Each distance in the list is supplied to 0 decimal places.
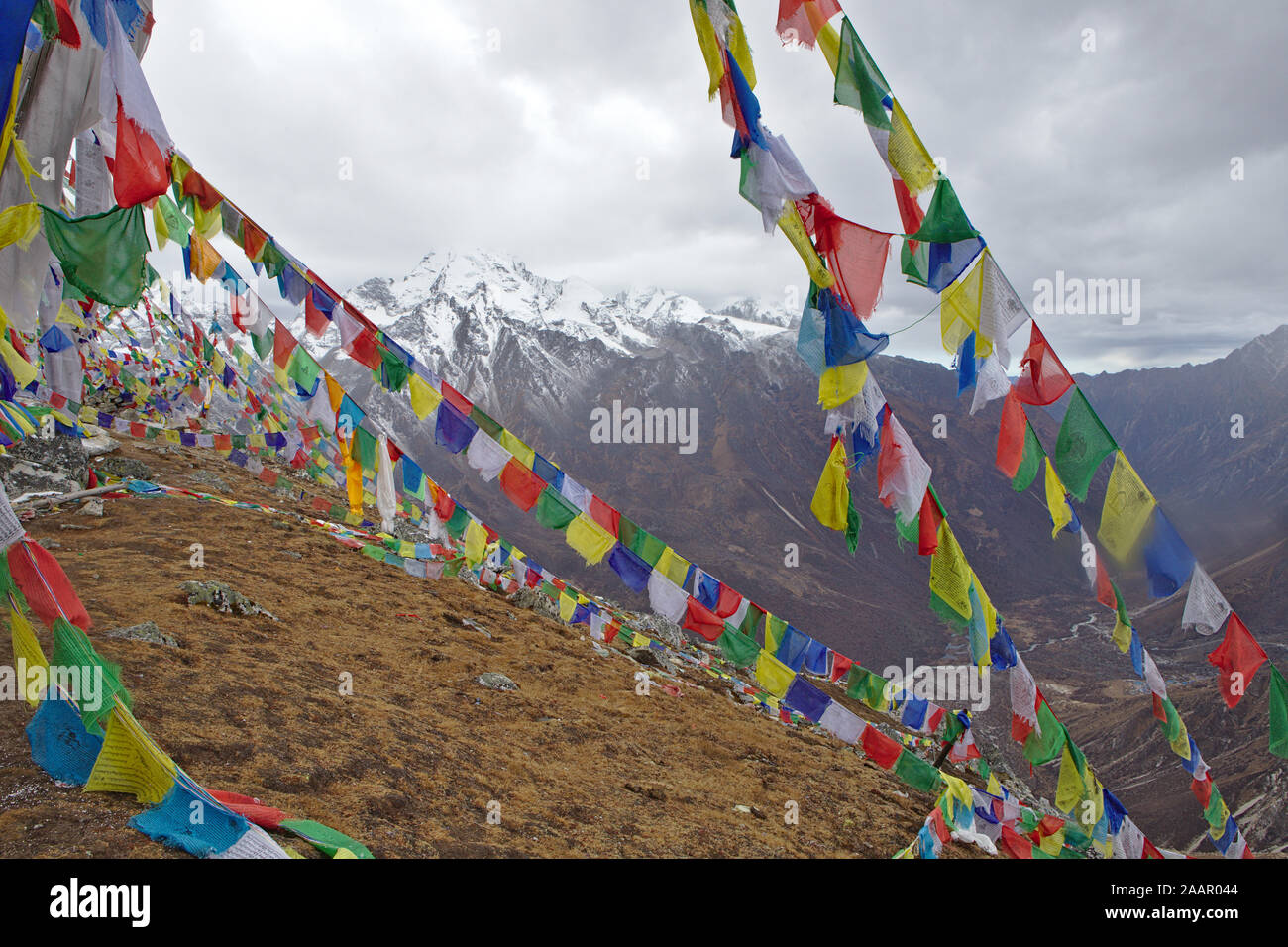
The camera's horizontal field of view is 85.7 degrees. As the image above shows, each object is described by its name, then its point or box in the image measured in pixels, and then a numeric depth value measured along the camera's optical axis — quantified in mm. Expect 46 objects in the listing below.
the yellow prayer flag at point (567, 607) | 9547
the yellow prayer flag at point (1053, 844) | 7792
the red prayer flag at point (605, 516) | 8320
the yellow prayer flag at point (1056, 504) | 5865
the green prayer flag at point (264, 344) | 9938
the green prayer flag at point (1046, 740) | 6871
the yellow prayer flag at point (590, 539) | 7020
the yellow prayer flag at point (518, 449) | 8570
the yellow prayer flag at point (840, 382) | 5035
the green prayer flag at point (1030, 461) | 5781
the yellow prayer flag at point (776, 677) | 7355
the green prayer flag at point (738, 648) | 7652
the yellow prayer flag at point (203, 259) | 9016
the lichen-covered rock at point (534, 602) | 12942
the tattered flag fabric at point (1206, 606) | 6082
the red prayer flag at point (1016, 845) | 7434
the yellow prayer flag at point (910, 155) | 4879
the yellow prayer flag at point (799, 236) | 4965
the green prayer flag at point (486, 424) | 8055
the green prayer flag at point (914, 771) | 7546
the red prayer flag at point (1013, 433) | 5716
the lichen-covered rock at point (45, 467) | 10133
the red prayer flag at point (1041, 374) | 5508
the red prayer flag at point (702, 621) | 7426
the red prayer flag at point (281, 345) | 9008
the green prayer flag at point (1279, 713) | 6957
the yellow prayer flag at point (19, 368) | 4803
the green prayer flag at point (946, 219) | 4695
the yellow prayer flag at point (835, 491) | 5727
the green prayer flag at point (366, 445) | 7617
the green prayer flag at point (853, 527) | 6203
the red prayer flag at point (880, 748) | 7320
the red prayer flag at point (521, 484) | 7215
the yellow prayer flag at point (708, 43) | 4945
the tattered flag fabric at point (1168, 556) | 5703
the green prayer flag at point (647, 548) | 8102
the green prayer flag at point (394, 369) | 7699
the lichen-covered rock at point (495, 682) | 8299
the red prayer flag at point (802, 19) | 4840
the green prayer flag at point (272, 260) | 7574
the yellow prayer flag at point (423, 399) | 7414
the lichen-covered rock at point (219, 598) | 7398
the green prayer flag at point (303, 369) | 8500
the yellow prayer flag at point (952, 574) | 5699
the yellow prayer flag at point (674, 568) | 7855
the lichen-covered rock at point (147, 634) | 5926
